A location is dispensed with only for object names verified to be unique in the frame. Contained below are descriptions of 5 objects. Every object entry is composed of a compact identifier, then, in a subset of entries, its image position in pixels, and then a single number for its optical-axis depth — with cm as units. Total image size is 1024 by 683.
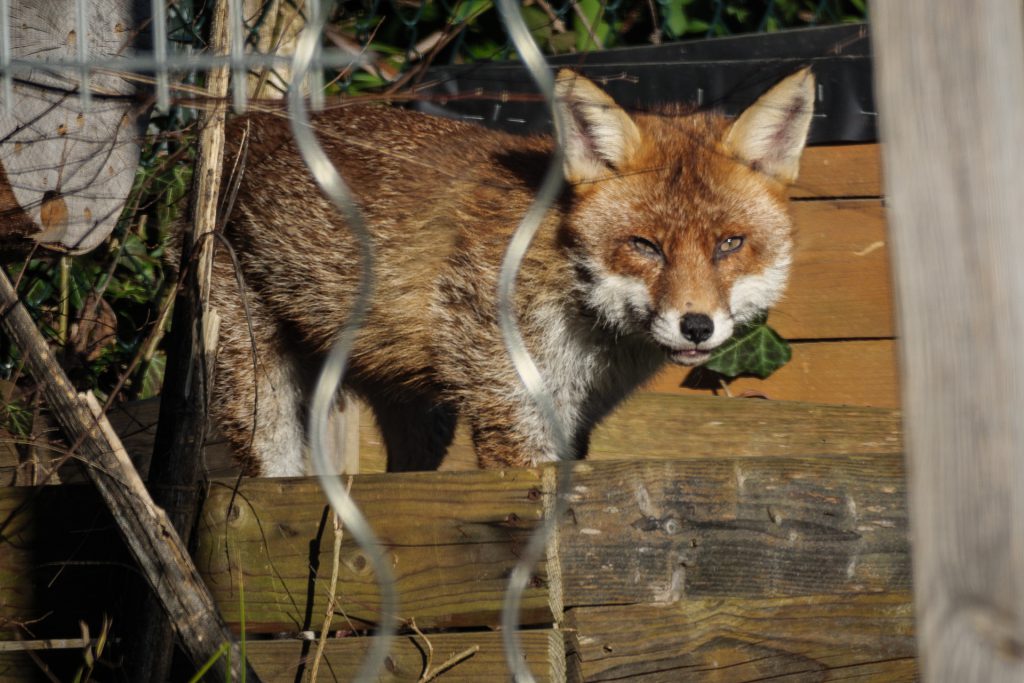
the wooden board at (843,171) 1032
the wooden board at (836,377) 1037
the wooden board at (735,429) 869
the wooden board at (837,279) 1031
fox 755
